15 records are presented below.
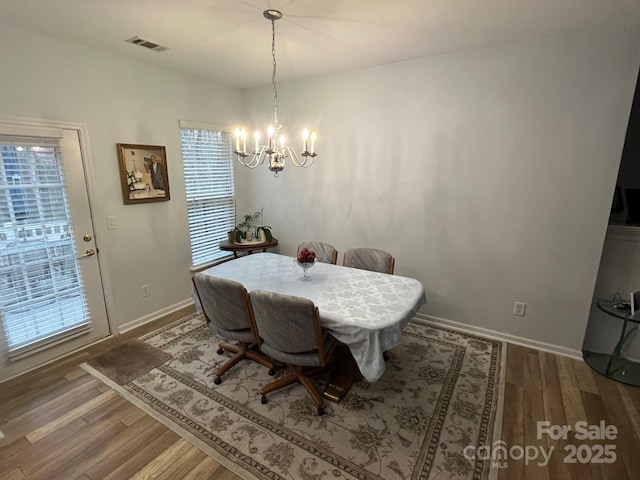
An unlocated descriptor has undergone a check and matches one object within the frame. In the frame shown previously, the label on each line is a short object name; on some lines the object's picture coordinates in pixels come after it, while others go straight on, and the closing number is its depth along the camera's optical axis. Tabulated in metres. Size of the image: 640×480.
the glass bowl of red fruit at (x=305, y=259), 2.47
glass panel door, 2.38
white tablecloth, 1.82
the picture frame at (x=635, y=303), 2.37
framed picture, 3.05
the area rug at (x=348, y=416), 1.72
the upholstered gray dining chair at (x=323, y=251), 3.08
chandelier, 2.12
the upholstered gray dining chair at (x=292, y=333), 1.82
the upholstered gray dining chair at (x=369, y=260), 2.84
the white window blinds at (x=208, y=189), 3.75
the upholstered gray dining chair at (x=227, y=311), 2.12
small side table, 3.83
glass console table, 2.41
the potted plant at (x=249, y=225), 4.07
